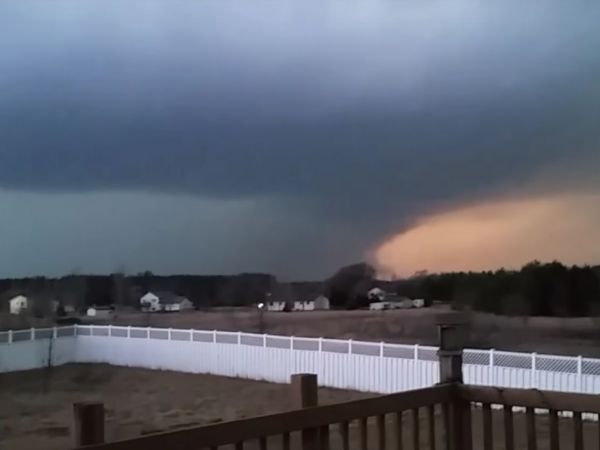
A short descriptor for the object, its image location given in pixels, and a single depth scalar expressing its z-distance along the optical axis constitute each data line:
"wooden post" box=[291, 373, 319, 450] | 3.06
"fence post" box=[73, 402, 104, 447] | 2.32
